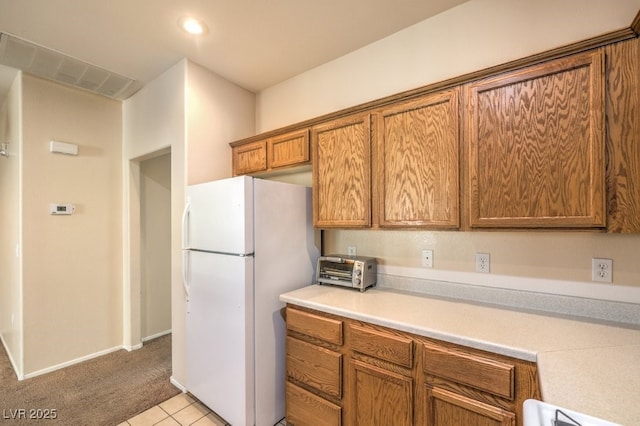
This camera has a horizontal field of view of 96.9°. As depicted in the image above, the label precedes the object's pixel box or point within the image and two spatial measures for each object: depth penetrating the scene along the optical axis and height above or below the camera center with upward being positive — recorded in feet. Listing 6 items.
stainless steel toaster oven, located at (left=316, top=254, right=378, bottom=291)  6.61 -1.41
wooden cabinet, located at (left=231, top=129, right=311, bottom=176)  7.54 +1.74
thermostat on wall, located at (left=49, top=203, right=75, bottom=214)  8.87 +0.20
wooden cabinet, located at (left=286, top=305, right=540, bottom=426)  3.90 -2.74
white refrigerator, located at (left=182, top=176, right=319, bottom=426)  6.14 -1.70
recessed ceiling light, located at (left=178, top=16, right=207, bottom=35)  6.40 +4.37
